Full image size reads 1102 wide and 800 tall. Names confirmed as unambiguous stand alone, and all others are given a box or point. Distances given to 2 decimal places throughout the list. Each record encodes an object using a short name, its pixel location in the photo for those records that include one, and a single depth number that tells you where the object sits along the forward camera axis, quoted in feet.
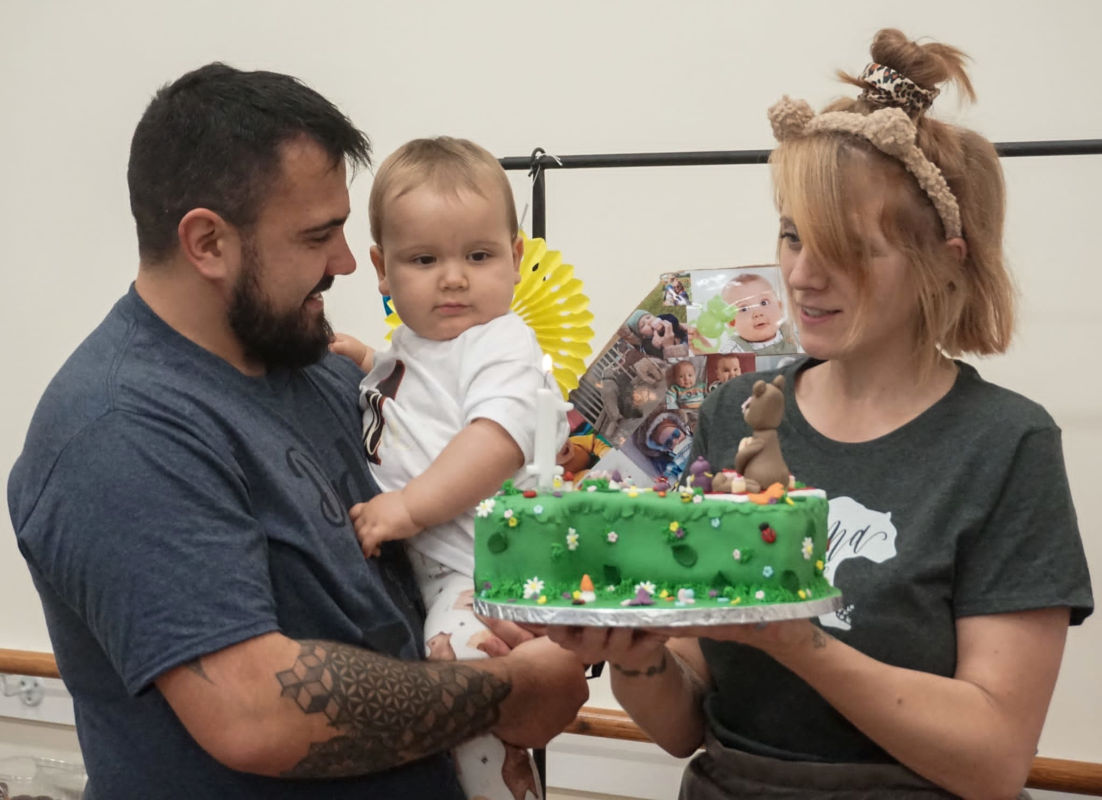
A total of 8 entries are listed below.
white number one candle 3.85
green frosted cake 3.66
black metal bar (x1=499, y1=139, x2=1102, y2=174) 7.12
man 4.22
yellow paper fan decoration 6.24
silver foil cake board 3.54
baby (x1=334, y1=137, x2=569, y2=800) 5.17
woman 4.28
